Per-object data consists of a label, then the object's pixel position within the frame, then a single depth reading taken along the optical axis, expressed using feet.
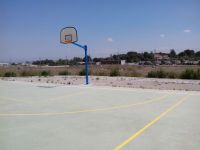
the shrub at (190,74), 47.70
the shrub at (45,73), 62.03
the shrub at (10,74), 60.00
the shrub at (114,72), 57.53
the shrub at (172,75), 51.17
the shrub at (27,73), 62.18
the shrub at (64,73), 63.45
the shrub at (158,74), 52.58
